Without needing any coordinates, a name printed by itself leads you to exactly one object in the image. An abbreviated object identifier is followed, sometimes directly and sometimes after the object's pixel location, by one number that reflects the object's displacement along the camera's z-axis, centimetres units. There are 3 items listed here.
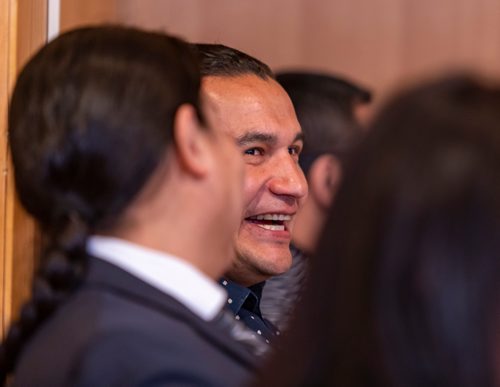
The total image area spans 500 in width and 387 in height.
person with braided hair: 256
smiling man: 299
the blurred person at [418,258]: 205
